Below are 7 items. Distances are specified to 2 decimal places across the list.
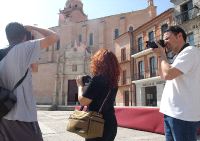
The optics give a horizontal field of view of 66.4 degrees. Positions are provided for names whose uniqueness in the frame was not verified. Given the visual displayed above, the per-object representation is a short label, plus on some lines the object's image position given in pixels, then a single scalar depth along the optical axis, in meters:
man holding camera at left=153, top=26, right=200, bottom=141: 1.49
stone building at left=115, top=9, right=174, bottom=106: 14.58
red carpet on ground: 5.61
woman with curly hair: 1.62
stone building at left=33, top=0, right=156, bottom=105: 25.18
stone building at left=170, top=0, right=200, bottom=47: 11.72
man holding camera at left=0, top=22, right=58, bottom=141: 1.37
